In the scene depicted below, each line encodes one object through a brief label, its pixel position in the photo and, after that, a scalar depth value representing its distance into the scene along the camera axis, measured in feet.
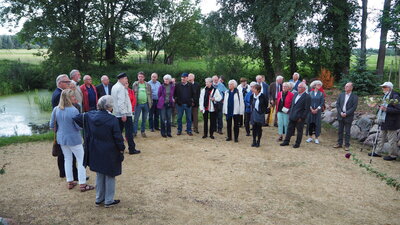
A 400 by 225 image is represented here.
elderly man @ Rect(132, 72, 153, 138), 28.12
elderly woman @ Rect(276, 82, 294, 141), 27.37
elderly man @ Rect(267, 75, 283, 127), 31.59
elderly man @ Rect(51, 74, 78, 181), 18.11
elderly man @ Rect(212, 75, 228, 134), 31.03
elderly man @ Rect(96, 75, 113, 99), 25.31
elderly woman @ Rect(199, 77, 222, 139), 28.84
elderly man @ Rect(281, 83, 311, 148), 25.79
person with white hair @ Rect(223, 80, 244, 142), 27.68
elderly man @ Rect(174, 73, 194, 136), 29.19
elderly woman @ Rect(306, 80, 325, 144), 28.17
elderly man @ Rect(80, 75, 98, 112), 24.06
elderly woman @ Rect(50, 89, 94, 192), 16.34
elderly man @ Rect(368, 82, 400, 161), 23.27
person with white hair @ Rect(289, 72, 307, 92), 31.71
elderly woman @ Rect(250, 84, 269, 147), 25.99
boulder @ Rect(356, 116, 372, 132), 30.72
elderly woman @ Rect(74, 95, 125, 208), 14.47
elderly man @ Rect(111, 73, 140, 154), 23.54
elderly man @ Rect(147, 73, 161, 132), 29.38
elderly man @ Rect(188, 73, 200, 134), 29.55
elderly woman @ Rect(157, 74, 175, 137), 28.71
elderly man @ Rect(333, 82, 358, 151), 25.70
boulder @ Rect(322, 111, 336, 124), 35.42
